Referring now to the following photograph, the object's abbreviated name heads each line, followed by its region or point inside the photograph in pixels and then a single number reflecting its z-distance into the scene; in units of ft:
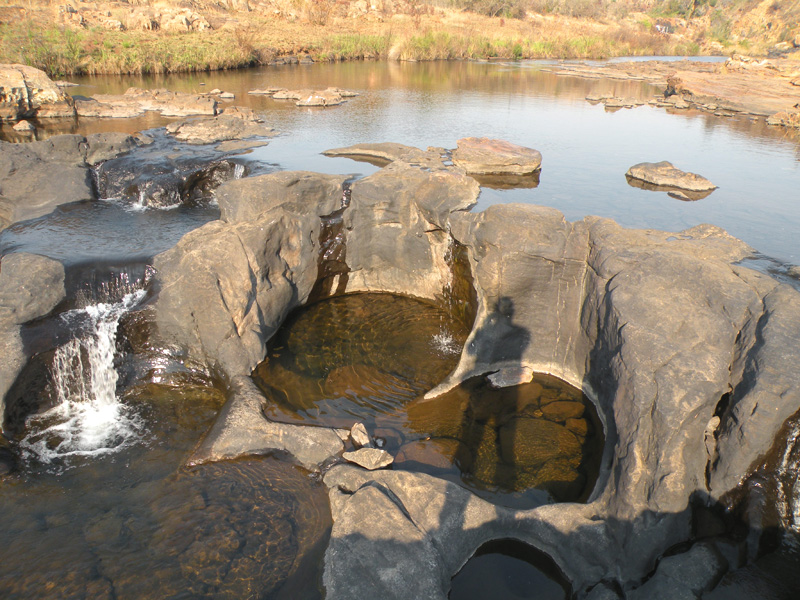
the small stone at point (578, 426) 20.70
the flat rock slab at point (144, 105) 60.39
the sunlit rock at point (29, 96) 56.80
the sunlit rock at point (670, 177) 41.91
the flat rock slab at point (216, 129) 48.29
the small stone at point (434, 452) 19.39
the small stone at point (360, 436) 19.66
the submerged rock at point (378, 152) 43.16
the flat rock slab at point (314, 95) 68.13
